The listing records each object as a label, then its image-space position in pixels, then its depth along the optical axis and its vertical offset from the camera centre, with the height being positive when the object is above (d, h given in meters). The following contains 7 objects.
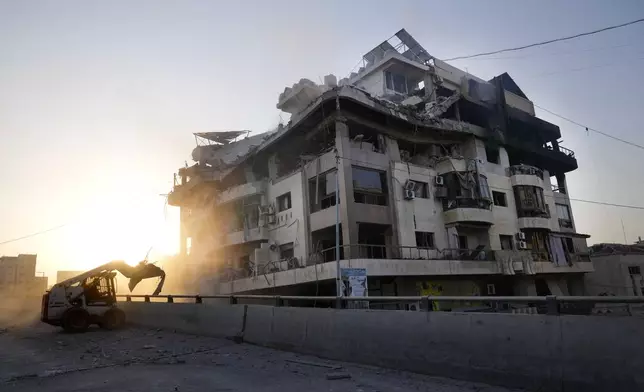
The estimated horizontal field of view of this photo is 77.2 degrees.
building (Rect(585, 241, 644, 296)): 39.28 -0.95
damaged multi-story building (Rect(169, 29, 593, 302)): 27.72 +6.72
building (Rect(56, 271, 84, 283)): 52.67 +2.57
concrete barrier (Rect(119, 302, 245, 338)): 13.06 -1.09
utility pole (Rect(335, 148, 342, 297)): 21.12 +6.42
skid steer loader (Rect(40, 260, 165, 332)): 16.84 -0.16
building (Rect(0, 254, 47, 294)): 43.53 +2.49
